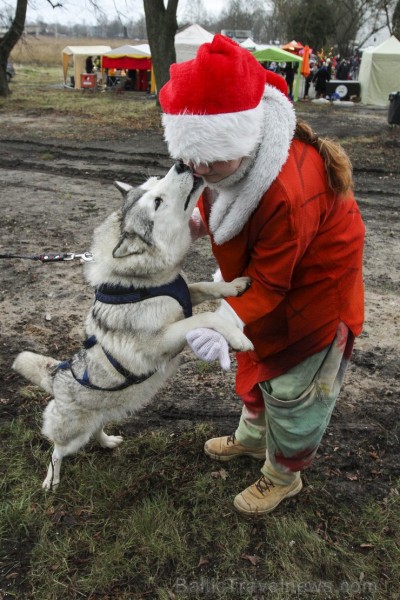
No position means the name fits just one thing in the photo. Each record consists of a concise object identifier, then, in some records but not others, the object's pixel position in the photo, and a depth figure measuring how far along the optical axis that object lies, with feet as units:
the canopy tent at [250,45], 85.63
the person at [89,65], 95.32
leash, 11.68
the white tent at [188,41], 77.00
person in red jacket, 5.97
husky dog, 7.70
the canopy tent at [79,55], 92.32
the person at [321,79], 79.66
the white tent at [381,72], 76.59
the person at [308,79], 86.48
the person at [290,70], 76.69
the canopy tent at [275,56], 70.18
